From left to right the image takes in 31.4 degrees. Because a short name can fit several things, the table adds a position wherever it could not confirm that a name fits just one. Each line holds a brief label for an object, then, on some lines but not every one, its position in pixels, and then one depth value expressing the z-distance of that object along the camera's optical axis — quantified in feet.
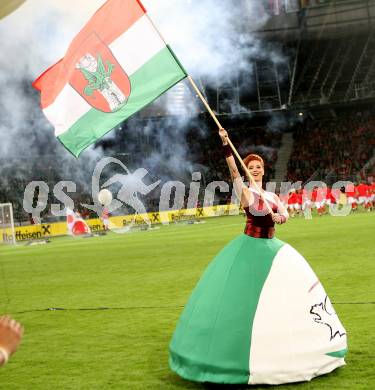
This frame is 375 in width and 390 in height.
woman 14.28
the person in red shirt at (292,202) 95.55
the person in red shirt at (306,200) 94.79
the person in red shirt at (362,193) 95.30
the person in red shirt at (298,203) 95.45
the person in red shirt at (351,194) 95.79
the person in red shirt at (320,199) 92.04
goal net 89.15
